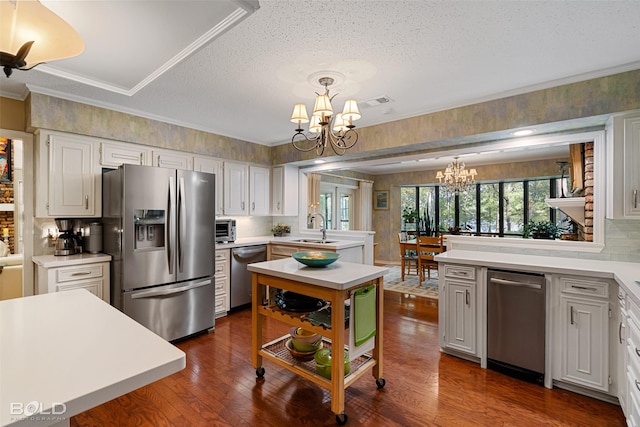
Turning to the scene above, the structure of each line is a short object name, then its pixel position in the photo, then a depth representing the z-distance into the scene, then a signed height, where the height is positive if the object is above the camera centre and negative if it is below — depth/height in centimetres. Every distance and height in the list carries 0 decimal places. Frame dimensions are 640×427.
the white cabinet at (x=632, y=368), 166 -89
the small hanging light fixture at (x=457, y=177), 531 +64
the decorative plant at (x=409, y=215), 736 -5
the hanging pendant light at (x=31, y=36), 106 +66
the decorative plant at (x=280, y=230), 512 -29
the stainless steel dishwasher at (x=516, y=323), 238 -89
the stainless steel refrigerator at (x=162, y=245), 286 -33
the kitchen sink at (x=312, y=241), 451 -43
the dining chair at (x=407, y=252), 558 -75
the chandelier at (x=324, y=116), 221 +72
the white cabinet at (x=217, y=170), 411 +58
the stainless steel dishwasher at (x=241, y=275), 402 -84
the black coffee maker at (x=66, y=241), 300 -29
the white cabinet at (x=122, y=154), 322 +64
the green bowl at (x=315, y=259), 231 -35
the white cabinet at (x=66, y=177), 285 +34
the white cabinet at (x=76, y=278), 264 -60
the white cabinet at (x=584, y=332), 216 -86
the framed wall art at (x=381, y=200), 790 +33
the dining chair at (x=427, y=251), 522 -66
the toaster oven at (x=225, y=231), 402 -24
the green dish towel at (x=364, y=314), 206 -70
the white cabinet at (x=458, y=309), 269 -87
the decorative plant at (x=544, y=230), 303 -18
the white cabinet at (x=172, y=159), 367 +65
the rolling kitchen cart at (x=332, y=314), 195 -73
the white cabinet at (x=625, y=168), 229 +34
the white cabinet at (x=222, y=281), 384 -88
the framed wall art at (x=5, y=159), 422 +73
